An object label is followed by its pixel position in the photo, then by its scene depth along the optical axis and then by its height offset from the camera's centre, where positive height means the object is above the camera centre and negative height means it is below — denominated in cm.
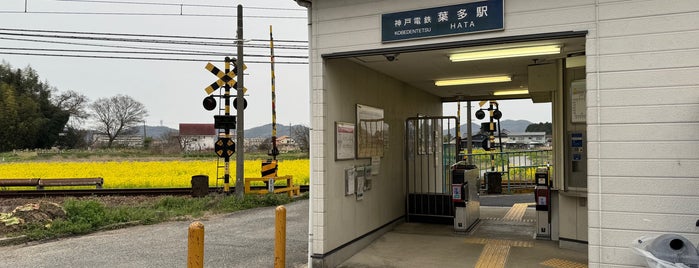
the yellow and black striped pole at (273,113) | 1378 +84
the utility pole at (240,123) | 1238 +48
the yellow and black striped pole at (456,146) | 1074 -13
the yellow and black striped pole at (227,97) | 1273 +118
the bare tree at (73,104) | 5104 +411
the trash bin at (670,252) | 377 -92
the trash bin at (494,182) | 1452 -127
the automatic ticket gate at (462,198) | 809 -99
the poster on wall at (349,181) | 642 -54
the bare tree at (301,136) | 4344 +51
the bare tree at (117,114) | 5806 +336
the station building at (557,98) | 425 +48
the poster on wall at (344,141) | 611 +0
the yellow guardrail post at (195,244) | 373 -81
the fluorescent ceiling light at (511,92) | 1050 +112
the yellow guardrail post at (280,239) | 484 -101
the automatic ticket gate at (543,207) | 750 -105
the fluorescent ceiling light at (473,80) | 860 +114
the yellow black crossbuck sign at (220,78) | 1264 +170
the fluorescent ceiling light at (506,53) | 588 +114
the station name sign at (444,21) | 486 +129
